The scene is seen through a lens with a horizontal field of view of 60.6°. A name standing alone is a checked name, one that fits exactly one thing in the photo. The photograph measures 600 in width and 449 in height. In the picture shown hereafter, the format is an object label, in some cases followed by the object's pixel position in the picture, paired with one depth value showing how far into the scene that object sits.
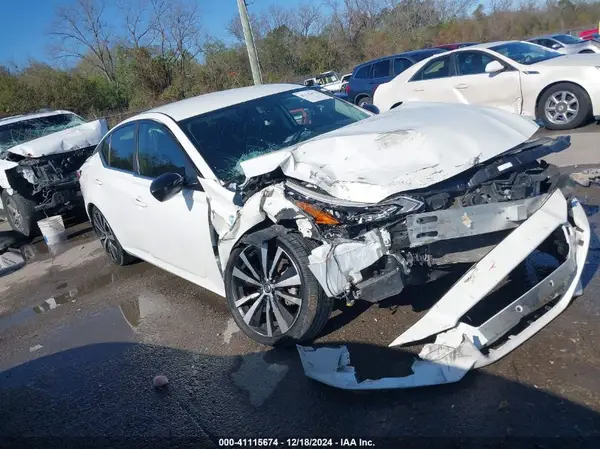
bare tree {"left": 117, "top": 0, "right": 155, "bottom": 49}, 36.67
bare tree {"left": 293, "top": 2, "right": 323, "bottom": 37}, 39.41
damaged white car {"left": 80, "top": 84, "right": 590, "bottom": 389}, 2.75
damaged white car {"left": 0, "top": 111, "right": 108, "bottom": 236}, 8.01
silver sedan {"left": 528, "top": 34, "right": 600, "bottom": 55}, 13.65
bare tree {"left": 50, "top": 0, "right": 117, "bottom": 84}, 39.25
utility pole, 15.87
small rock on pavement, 3.38
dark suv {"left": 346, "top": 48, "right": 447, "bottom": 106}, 13.79
